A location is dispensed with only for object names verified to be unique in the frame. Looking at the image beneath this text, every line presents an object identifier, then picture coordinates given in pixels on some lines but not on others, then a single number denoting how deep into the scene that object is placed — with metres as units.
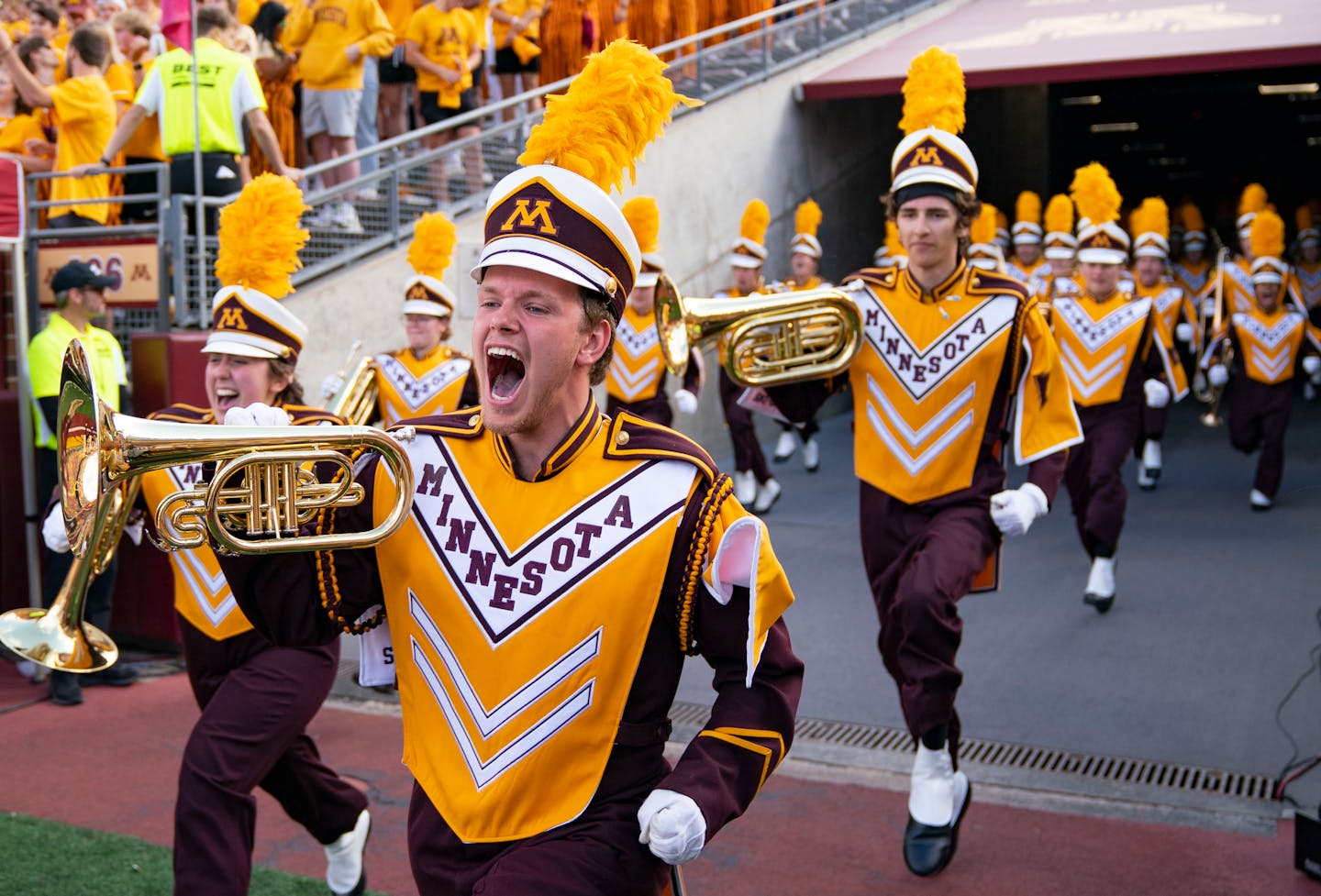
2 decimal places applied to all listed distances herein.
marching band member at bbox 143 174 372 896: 3.93
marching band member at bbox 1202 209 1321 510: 11.66
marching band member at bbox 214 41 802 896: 2.69
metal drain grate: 5.70
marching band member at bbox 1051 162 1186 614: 8.92
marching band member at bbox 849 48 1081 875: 4.96
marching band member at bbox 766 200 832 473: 13.94
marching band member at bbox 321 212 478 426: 8.03
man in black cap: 7.45
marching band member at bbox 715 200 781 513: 12.05
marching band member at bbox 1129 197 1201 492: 12.59
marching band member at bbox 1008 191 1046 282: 17.05
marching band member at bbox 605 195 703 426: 10.70
